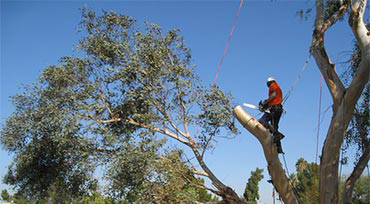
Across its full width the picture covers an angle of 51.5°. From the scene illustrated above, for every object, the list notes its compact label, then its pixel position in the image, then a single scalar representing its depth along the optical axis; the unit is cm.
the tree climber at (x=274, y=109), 690
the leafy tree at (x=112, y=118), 1036
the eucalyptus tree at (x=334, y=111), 656
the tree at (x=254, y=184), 3262
